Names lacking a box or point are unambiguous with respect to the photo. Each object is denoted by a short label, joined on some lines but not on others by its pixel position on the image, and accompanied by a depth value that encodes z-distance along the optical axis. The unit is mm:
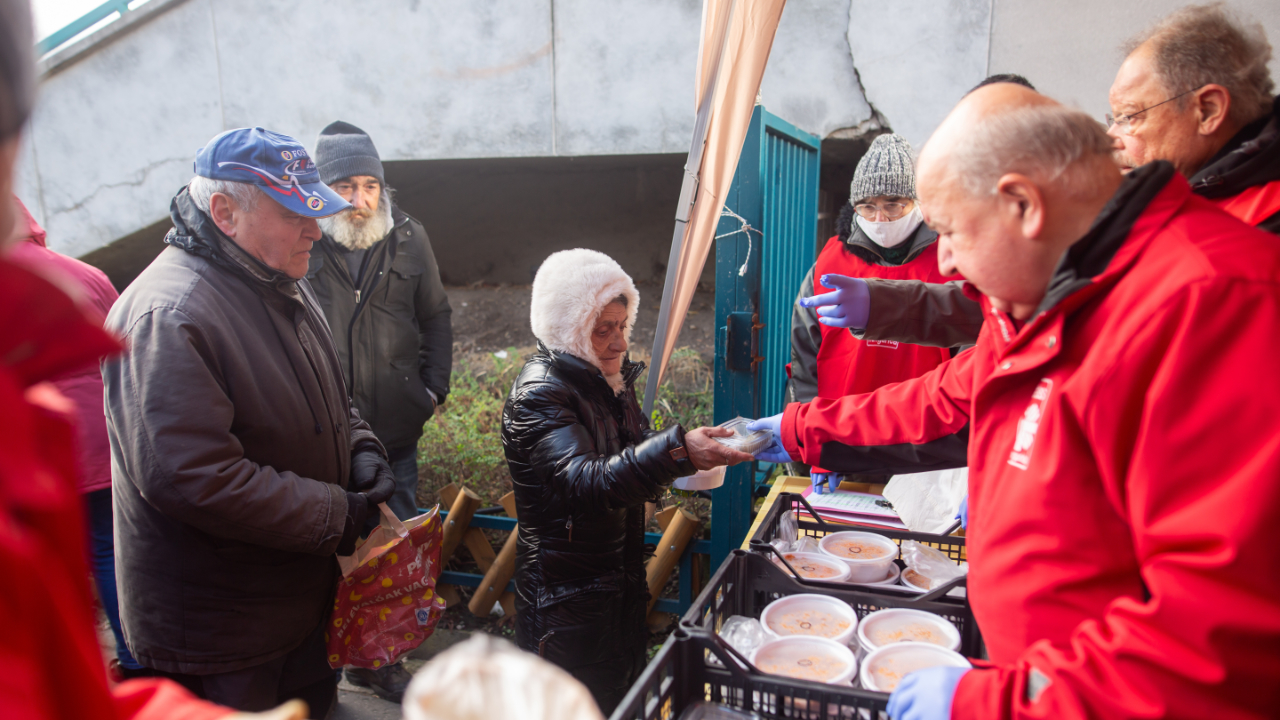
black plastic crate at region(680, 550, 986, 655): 1739
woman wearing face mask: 3143
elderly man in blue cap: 1766
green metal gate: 3291
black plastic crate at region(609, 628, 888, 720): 1310
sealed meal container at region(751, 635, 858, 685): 1536
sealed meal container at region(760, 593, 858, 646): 1711
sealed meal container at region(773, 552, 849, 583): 1984
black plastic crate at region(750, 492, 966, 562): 2164
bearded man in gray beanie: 3432
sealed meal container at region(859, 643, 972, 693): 1484
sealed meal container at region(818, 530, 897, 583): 2027
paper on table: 2619
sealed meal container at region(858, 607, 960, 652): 1649
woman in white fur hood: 2129
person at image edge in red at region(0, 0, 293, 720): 521
